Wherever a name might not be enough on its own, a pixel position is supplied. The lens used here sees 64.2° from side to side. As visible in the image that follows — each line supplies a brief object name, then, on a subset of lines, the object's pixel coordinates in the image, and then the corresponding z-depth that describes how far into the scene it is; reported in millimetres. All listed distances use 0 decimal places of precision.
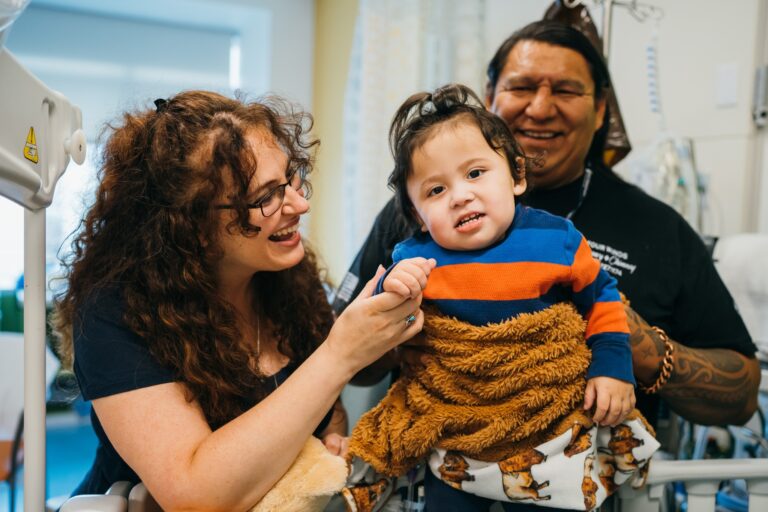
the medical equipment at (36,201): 839
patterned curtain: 2811
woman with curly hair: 946
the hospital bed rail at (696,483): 1084
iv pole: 1910
